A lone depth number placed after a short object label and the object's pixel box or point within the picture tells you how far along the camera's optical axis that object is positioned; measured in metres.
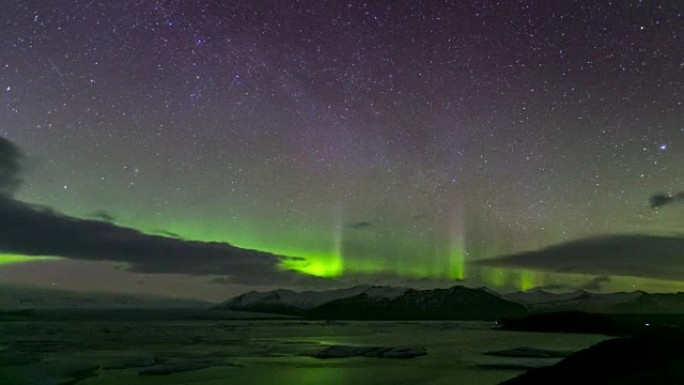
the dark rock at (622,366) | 19.47
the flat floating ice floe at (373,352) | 44.66
